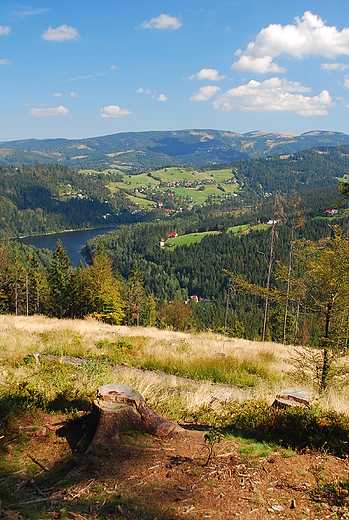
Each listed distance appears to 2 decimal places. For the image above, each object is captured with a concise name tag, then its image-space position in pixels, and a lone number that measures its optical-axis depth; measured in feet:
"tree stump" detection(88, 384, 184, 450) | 15.70
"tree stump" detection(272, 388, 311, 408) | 20.51
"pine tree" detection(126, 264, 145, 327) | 175.42
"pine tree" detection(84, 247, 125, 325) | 137.18
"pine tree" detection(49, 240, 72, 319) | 155.22
